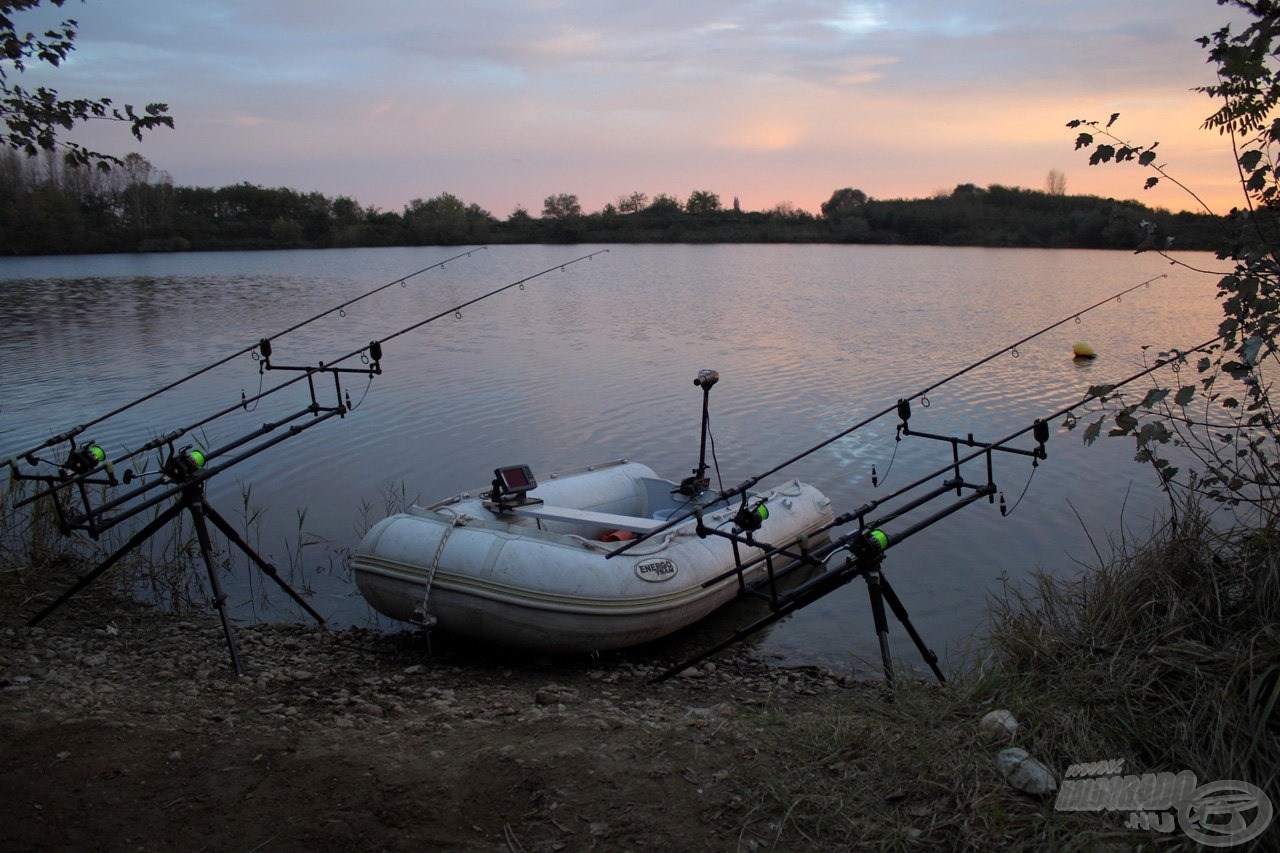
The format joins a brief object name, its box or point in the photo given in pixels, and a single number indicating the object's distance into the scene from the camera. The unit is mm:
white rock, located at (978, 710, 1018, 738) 3525
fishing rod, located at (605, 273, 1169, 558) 5238
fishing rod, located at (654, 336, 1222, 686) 4430
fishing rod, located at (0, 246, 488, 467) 5270
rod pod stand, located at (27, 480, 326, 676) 5172
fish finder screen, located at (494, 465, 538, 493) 7039
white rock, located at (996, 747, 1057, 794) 3193
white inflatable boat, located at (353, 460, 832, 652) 5922
